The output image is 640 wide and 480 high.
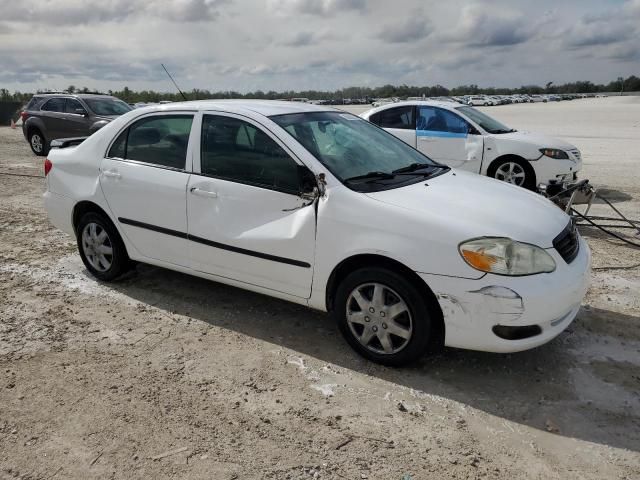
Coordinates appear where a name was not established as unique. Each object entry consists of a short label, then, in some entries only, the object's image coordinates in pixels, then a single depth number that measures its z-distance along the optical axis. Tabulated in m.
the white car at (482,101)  72.44
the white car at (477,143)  8.65
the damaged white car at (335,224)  3.25
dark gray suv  14.12
